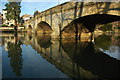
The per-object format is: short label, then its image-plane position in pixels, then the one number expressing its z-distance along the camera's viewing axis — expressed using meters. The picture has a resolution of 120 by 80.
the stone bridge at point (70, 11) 12.39
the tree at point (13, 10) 48.96
